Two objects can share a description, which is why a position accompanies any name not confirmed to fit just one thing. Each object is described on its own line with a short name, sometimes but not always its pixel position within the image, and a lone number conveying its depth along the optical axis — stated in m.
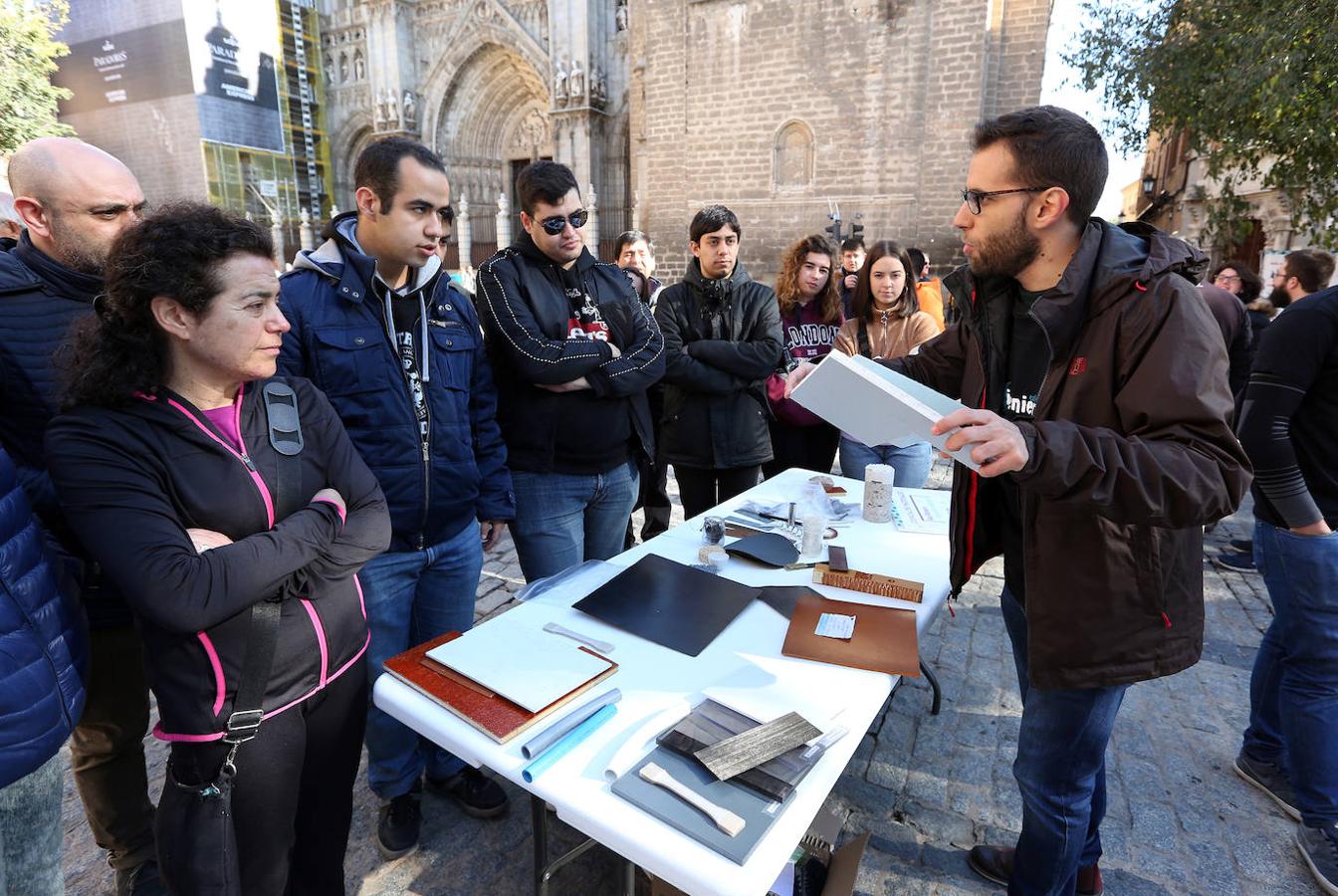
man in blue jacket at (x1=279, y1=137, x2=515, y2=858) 2.09
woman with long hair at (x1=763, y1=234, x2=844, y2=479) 4.10
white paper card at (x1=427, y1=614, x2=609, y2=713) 1.52
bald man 1.73
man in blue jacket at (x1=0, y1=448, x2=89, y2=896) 1.27
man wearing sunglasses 2.59
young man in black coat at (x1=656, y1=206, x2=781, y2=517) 3.51
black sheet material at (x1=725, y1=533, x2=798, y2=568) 2.26
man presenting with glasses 1.32
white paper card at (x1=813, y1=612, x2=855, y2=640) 1.82
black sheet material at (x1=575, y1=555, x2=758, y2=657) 1.83
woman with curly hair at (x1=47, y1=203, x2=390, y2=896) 1.35
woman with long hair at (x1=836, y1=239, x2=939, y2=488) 3.87
